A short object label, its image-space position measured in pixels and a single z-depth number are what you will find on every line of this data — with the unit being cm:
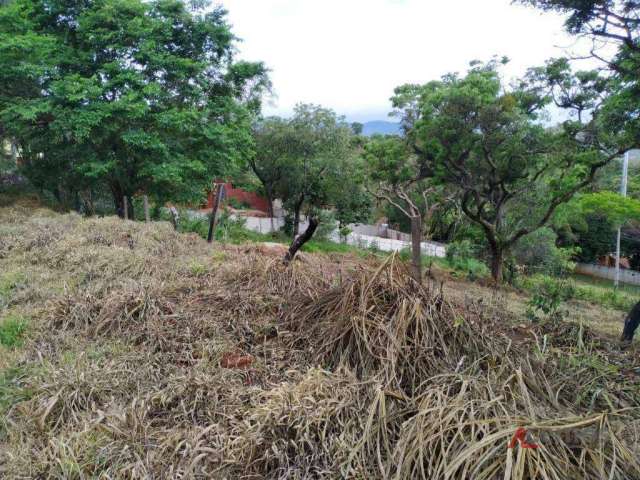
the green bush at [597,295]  884
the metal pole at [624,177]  1192
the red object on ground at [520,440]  174
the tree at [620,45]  523
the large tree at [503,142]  855
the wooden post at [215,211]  925
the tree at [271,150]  1731
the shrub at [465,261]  1185
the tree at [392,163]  1184
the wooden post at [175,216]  1305
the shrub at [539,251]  1535
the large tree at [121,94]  979
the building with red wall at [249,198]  2465
